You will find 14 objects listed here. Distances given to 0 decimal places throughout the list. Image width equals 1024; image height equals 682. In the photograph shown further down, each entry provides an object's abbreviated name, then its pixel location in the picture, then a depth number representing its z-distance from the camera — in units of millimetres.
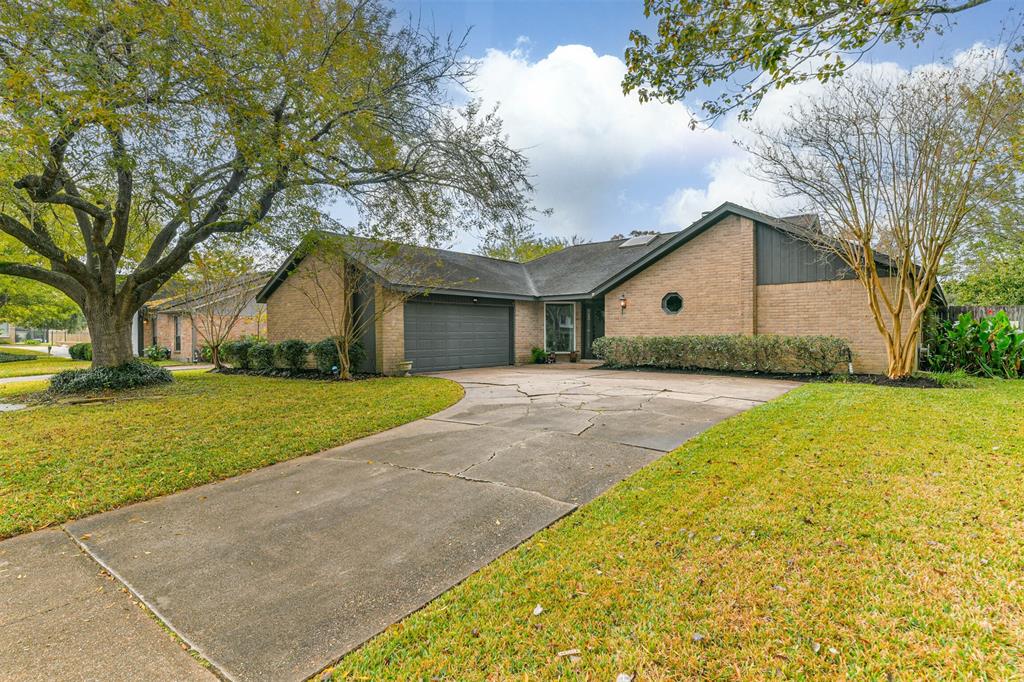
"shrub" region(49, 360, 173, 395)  10062
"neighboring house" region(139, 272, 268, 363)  16562
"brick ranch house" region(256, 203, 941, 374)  12367
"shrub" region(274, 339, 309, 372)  13914
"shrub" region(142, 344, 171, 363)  23211
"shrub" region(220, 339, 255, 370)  15352
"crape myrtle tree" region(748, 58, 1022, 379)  8461
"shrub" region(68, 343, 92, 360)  20875
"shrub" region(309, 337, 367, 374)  13195
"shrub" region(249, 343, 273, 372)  14636
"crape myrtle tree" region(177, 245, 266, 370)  13961
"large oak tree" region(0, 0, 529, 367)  5863
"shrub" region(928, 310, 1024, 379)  10352
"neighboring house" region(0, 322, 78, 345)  43616
